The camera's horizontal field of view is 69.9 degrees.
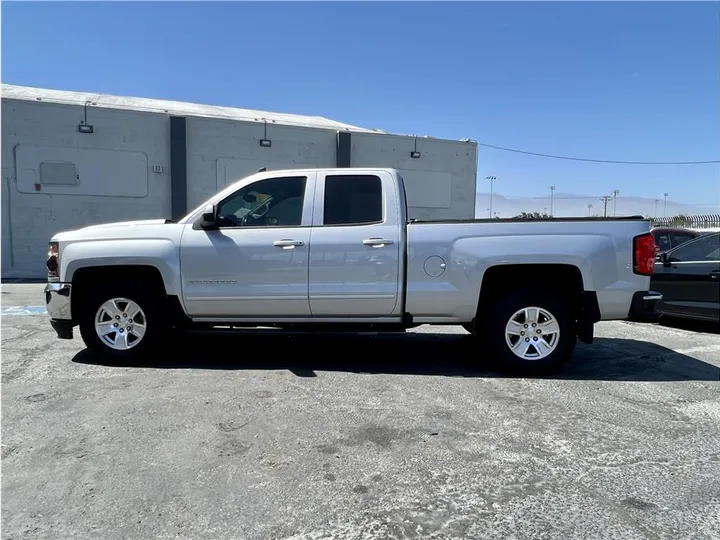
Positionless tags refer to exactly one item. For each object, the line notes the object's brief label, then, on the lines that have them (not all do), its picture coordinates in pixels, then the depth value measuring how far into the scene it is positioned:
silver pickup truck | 5.16
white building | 14.93
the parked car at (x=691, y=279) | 7.56
